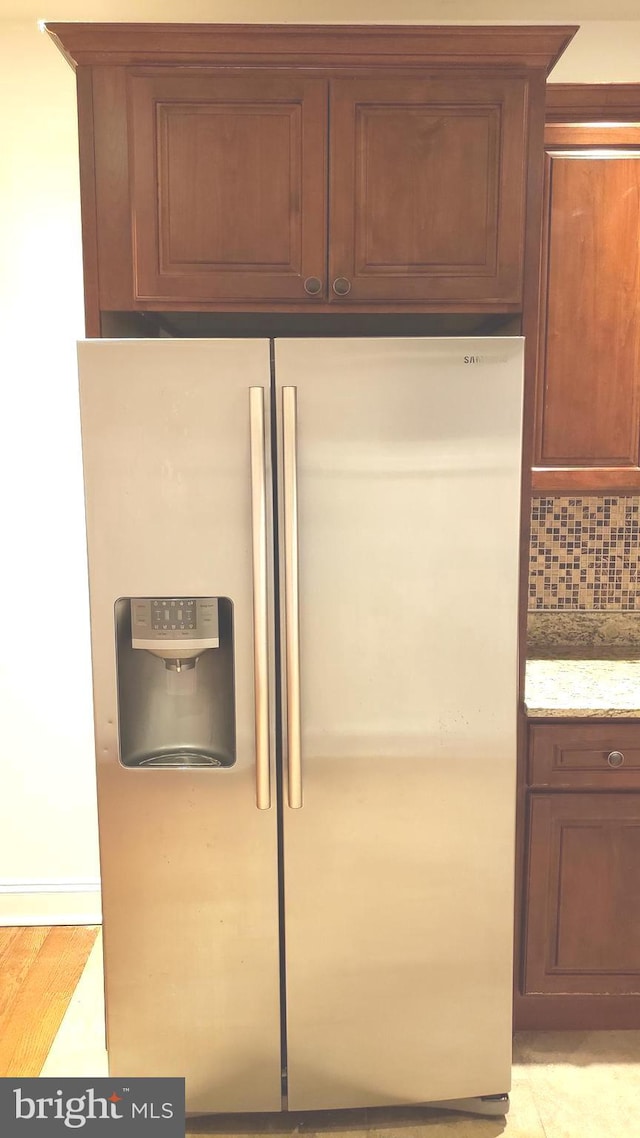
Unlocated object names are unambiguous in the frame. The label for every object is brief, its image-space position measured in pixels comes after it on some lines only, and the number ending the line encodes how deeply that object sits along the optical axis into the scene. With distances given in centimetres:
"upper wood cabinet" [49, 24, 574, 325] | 171
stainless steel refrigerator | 172
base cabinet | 204
